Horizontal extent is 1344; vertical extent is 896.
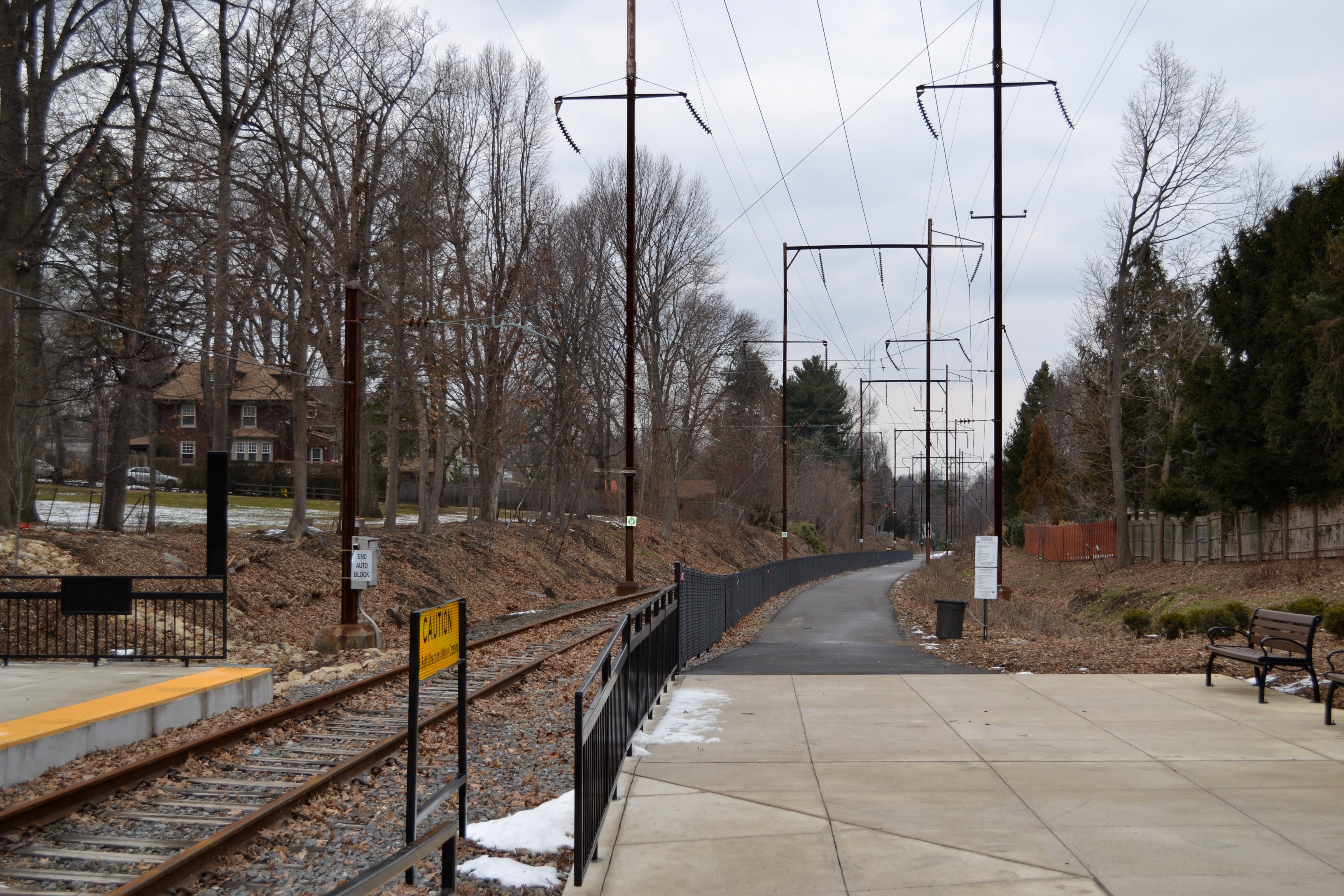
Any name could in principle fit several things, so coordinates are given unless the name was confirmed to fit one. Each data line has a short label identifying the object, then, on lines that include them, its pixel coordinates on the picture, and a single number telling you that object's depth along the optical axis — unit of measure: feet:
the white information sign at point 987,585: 60.70
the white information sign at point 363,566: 59.41
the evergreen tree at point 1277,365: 76.64
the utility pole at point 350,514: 59.47
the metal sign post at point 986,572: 60.70
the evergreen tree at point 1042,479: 225.76
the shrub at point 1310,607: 48.96
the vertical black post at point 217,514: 51.80
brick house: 178.91
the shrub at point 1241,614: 53.01
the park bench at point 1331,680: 30.01
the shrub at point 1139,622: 59.41
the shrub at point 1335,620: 44.75
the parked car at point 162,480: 166.20
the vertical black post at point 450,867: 18.67
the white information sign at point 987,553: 62.54
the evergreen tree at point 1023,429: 257.55
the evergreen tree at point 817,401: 310.65
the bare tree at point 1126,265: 106.83
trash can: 61.62
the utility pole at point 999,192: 74.59
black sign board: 46.21
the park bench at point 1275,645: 35.14
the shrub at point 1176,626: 56.34
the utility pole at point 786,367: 131.75
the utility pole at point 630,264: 94.94
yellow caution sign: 17.92
